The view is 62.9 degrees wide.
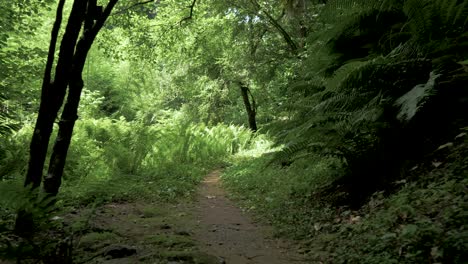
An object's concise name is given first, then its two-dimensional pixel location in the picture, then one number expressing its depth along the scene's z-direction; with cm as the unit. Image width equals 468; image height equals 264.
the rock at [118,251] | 324
